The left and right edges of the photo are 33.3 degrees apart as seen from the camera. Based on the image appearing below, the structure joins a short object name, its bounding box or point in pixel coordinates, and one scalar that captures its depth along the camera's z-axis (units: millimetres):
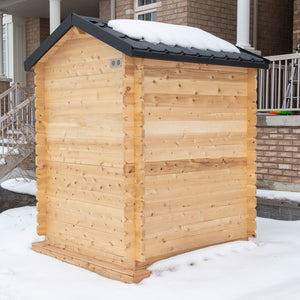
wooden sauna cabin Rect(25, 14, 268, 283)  4887
